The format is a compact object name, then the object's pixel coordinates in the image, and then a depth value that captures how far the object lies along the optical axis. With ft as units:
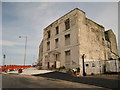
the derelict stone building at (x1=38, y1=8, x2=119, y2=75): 66.74
